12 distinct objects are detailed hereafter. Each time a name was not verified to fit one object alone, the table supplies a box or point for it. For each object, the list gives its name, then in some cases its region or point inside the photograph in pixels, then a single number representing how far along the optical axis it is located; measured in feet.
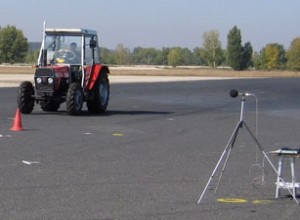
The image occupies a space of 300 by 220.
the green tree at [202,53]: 569.88
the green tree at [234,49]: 509.02
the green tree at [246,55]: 512.18
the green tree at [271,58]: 536.01
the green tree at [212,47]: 561.02
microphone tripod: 28.73
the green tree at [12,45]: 513.04
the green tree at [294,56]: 509.76
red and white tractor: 71.31
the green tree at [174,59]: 647.15
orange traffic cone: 55.11
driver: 72.84
